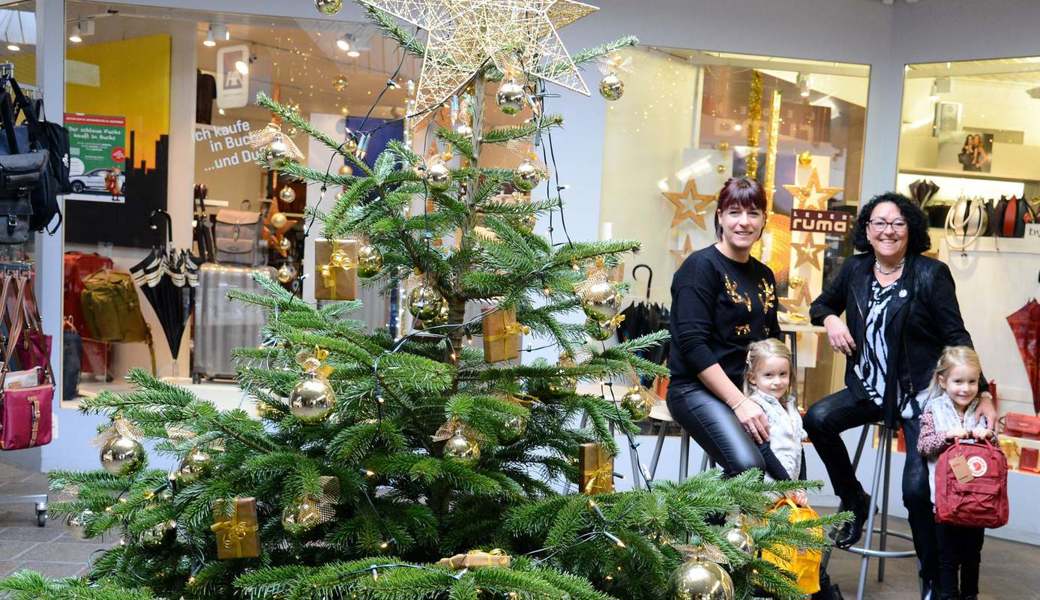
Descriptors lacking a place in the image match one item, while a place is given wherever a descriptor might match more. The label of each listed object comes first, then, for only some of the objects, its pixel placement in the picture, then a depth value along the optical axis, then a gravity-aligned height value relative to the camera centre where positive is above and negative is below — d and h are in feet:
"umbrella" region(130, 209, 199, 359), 20.61 -1.88
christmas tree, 6.62 -1.70
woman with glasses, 13.62 -1.46
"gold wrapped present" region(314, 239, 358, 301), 7.49 -0.51
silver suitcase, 20.83 -2.61
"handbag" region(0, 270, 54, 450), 15.51 -3.46
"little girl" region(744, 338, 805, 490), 11.84 -2.09
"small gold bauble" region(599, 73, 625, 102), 8.22 +1.05
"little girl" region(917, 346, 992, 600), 12.67 -2.45
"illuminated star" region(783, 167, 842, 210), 20.79 +0.58
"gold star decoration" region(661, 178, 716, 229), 20.56 +0.30
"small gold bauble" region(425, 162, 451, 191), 7.21 +0.21
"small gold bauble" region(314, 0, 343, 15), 7.77 +1.50
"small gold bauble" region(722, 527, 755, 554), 7.40 -2.32
